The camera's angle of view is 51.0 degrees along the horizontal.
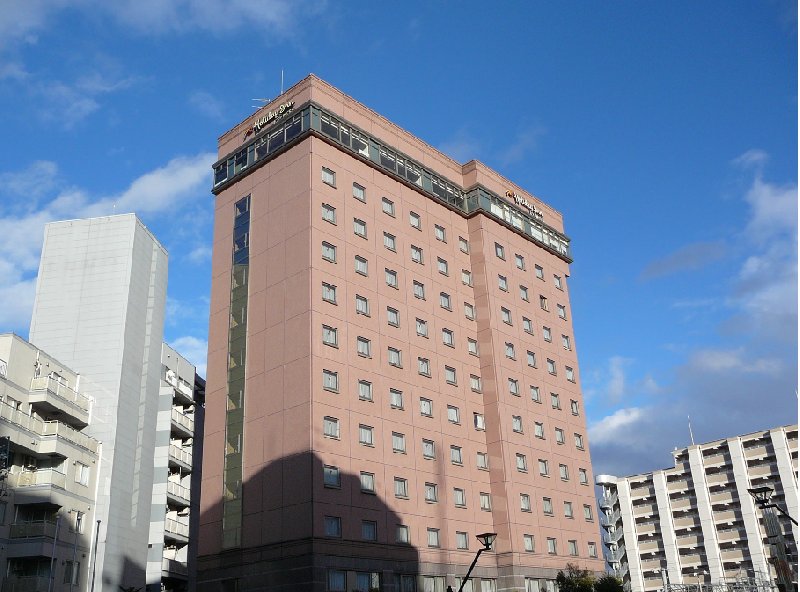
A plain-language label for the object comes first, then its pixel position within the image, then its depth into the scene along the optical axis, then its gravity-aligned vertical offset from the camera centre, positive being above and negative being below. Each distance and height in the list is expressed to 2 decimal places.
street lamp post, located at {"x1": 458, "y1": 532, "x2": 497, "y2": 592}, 44.73 +6.47
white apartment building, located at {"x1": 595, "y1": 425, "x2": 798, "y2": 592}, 149.00 +25.25
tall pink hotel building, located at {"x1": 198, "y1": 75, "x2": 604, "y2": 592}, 60.59 +22.71
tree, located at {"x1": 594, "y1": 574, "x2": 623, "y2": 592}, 68.12 +5.86
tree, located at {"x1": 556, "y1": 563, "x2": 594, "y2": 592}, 68.12 +6.32
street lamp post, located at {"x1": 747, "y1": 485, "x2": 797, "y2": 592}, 46.94 +7.66
